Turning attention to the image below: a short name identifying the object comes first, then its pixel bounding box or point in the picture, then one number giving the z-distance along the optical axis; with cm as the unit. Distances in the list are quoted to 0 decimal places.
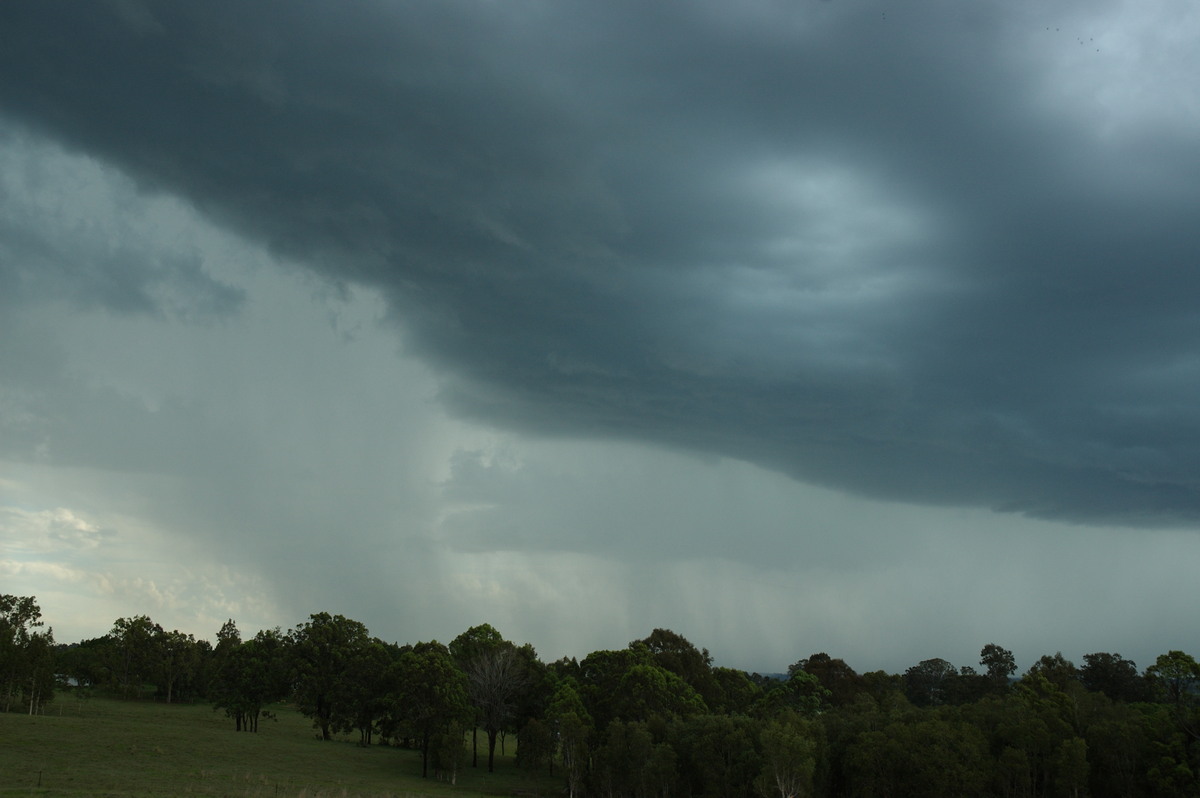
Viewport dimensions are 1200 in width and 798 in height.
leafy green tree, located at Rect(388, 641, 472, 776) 9362
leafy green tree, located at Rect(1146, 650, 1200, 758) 7825
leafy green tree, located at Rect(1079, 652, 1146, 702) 12850
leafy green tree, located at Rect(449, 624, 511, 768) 11056
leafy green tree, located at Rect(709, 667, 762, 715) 11962
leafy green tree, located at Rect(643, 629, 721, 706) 11056
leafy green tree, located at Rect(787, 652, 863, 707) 14150
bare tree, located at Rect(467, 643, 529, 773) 10062
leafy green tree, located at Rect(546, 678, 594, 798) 8325
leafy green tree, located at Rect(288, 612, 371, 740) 11750
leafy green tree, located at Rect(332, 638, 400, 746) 11256
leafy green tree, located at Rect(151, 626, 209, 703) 16012
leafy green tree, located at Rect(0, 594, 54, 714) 10769
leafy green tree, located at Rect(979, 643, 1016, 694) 16225
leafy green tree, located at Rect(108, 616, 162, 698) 16012
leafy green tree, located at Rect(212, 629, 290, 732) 11631
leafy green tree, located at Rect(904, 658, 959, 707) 14738
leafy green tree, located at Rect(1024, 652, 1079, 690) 11078
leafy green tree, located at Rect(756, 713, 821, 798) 6300
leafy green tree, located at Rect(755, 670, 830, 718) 10679
